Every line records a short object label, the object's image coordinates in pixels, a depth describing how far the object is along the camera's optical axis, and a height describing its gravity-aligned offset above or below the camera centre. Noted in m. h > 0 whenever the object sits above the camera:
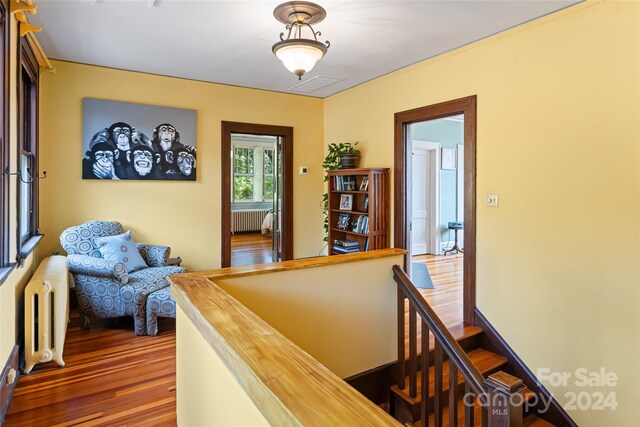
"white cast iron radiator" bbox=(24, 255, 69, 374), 2.75 -0.91
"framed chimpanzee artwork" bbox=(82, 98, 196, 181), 4.19 +0.66
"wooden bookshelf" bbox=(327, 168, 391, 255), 4.54 -0.13
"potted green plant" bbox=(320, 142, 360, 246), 5.01 +0.54
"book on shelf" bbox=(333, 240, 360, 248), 4.93 -0.61
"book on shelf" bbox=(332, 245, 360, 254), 4.91 -0.68
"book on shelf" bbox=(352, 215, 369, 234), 4.74 -0.35
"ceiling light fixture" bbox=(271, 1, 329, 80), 2.52 +1.02
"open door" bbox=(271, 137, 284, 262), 5.52 -0.05
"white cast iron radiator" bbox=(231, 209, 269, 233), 9.86 -0.58
